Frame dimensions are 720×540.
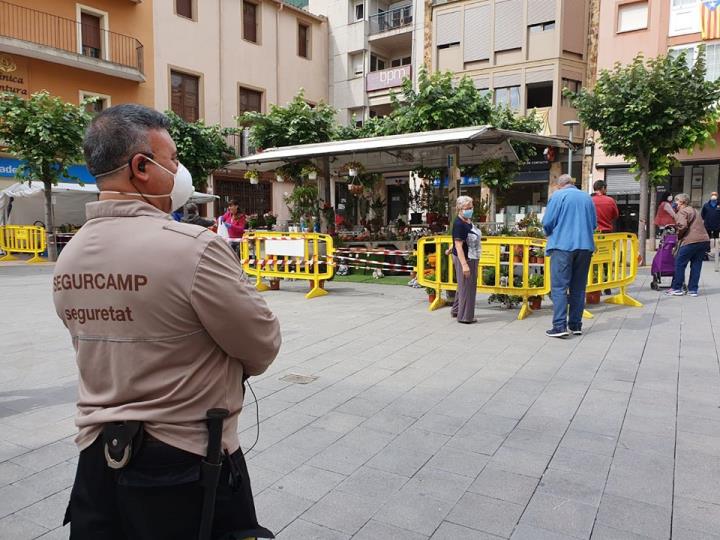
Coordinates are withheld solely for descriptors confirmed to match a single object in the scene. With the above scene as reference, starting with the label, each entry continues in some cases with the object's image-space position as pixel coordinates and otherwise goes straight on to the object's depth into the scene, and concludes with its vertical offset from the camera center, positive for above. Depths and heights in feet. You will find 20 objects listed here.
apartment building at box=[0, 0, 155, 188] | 65.77 +21.32
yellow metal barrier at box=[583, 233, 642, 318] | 27.61 -2.09
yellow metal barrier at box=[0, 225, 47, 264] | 60.08 -2.36
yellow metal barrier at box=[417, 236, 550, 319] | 26.14 -2.19
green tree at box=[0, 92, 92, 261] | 52.42 +8.21
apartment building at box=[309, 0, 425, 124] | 99.04 +31.45
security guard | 4.63 -1.06
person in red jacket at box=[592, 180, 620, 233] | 30.55 +0.79
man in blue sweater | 21.59 -0.98
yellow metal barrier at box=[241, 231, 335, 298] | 34.04 -2.25
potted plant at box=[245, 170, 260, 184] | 49.85 +4.05
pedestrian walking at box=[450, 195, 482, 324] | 24.34 -1.46
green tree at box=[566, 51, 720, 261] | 45.21 +9.40
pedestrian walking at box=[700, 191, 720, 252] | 51.17 +0.96
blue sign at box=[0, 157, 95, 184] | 68.23 +6.41
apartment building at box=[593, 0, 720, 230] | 73.05 +24.07
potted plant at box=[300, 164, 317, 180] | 47.24 +4.26
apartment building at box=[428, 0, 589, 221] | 82.74 +25.30
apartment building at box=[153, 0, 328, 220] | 81.00 +25.09
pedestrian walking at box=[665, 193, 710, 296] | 30.60 -0.84
